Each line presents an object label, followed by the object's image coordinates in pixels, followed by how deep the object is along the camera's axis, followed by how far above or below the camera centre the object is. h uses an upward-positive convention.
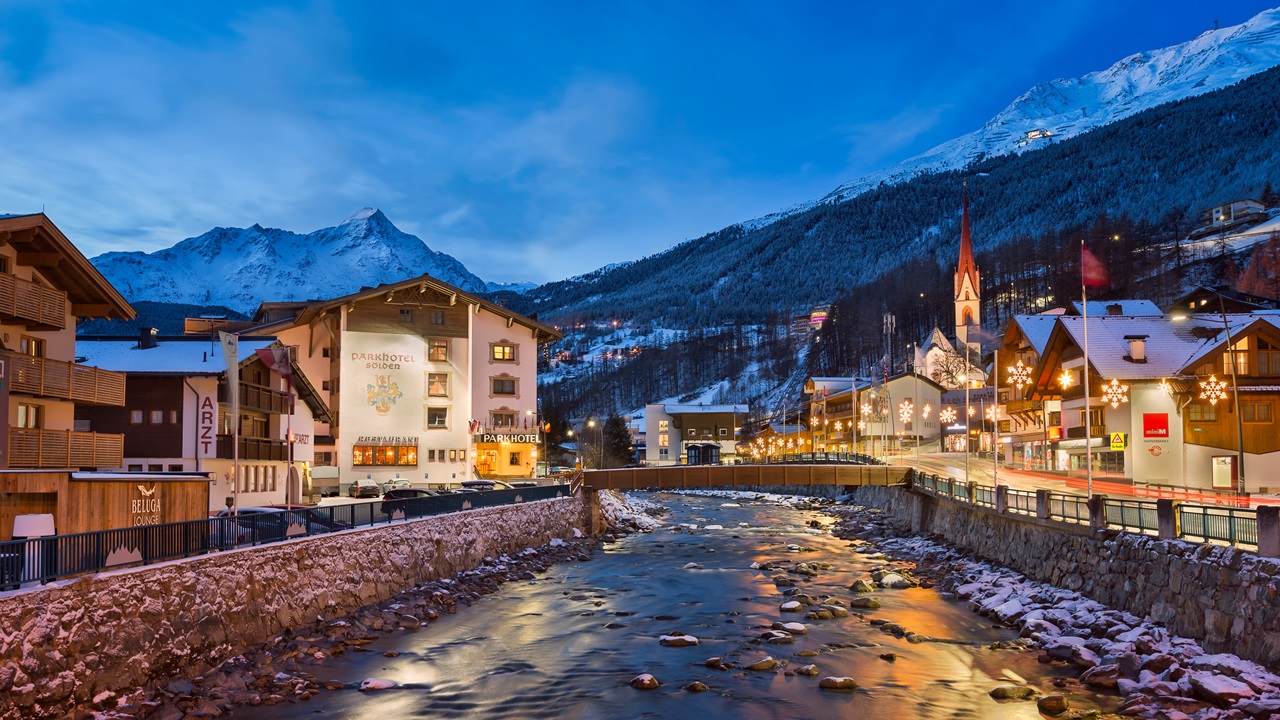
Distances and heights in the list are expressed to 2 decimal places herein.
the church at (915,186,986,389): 149.88 +14.29
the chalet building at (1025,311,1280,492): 55.03 +1.12
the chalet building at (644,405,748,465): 150.38 -1.29
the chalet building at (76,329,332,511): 45.75 +0.92
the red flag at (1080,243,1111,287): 44.69 +7.21
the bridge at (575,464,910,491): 68.69 -4.17
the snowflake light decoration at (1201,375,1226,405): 49.84 +1.43
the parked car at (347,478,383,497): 65.69 -4.59
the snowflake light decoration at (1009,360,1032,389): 70.20 +3.31
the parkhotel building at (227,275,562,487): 75.81 +3.72
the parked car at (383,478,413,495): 68.86 -4.42
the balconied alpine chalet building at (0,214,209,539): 26.89 +1.13
